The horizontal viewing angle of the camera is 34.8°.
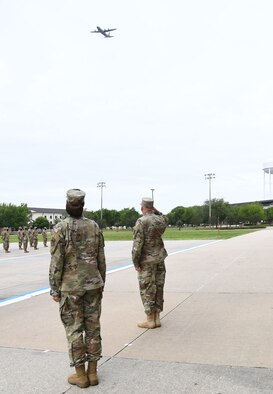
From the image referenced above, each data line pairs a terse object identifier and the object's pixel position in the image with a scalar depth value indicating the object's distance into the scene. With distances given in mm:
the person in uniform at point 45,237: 30359
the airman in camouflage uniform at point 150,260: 6168
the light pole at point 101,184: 106500
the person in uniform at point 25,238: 24947
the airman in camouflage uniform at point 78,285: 4117
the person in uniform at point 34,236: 27094
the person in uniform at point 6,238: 24984
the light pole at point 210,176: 100688
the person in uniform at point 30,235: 27583
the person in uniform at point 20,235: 27325
